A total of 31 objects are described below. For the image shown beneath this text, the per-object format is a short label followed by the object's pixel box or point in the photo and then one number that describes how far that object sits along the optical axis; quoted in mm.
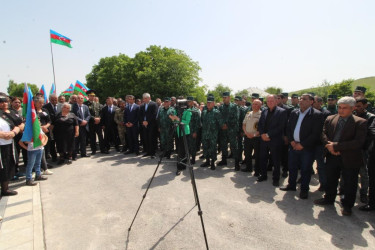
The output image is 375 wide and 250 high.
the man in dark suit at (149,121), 7750
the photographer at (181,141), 5965
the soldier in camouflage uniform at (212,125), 6461
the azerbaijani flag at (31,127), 5066
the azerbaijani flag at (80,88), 13026
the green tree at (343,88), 38594
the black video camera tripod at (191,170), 2843
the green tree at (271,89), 72344
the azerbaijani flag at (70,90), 15008
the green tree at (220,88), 75450
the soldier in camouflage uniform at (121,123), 8797
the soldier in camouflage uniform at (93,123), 8344
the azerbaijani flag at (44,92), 8530
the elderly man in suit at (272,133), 5020
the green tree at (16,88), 76575
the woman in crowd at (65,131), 6910
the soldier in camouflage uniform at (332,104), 5956
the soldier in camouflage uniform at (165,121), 7391
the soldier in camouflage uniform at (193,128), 6777
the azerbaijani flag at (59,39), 14273
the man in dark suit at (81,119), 7727
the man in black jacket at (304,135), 4326
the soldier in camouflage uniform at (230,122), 6570
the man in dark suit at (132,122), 8188
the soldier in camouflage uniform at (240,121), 6807
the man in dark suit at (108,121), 8695
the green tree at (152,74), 31391
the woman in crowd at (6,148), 4445
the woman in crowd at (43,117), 5938
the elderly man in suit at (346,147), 3623
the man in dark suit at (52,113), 7052
